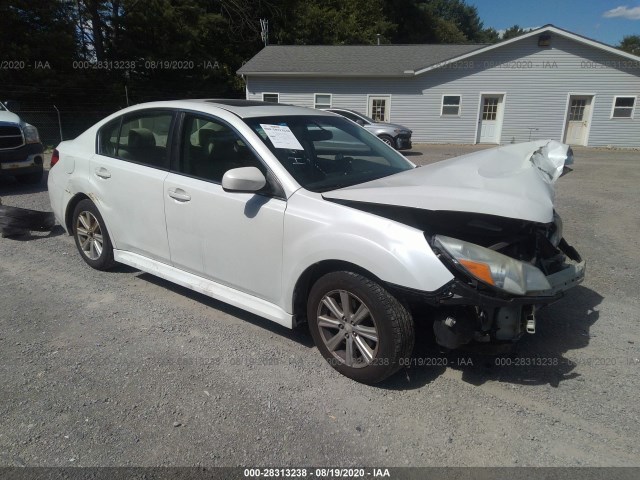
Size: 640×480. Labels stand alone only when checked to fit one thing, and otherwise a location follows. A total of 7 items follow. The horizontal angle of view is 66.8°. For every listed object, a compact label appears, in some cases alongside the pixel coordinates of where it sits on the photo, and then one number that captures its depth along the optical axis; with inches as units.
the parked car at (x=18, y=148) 337.1
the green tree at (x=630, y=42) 3222.4
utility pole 1227.9
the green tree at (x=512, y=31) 3440.0
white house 871.7
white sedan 110.3
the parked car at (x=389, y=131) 692.7
